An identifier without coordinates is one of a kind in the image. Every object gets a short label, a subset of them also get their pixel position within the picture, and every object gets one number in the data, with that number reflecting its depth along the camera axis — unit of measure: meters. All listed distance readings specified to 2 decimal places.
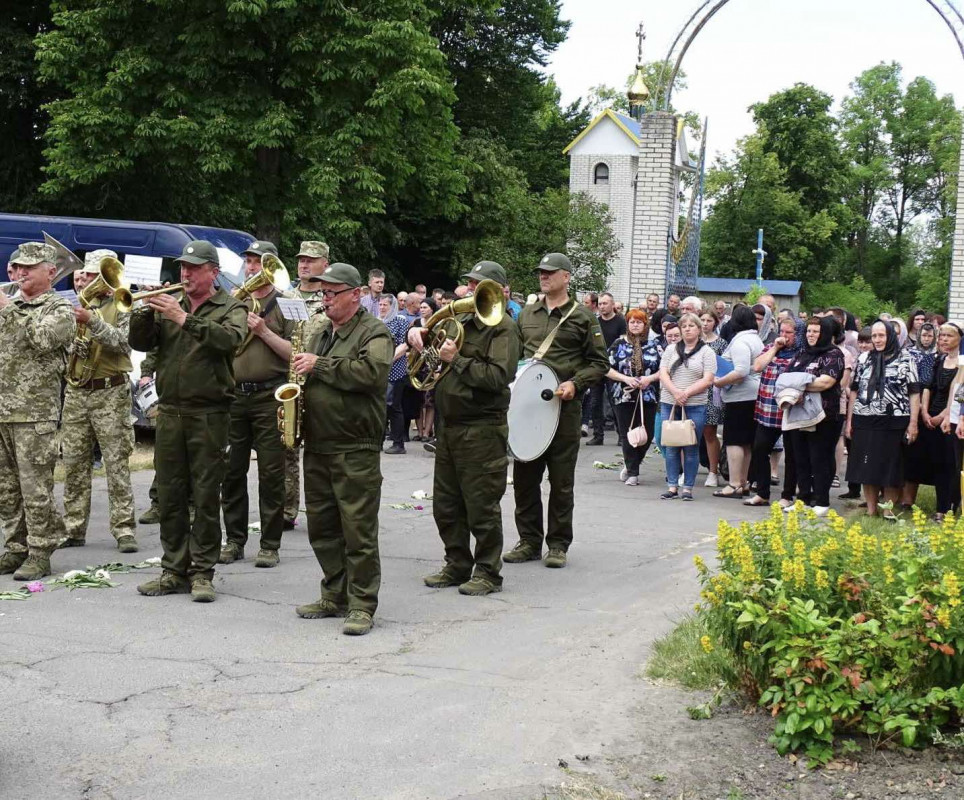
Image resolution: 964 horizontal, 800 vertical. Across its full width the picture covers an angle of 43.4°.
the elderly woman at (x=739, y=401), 12.82
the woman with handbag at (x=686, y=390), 12.81
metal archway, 19.50
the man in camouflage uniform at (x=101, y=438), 9.45
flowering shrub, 5.21
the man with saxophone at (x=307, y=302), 8.82
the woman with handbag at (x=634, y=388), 13.82
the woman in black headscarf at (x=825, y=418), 11.76
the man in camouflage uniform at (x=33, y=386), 8.07
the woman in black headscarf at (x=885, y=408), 11.28
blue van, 15.70
